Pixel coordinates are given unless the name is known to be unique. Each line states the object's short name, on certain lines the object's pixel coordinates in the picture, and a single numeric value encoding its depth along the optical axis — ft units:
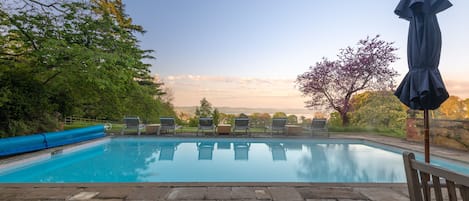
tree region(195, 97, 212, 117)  45.97
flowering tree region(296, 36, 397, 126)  39.58
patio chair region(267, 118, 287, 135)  33.47
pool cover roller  17.37
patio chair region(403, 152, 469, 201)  3.67
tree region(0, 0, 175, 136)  21.74
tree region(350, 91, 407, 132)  38.29
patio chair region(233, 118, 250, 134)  32.90
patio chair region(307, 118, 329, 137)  32.41
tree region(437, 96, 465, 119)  30.83
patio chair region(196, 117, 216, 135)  32.60
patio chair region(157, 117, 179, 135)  32.32
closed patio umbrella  8.45
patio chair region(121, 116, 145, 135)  31.49
